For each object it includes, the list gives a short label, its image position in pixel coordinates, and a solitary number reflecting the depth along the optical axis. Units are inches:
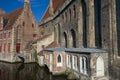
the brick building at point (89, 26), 317.4
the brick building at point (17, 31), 689.3
